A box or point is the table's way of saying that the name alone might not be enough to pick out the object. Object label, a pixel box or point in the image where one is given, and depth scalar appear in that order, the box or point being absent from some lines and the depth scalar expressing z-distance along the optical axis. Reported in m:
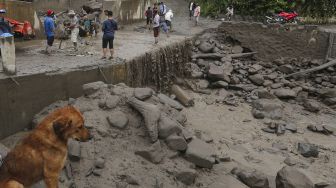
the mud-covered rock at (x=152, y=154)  9.80
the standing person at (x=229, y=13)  25.33
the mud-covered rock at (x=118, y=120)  10.17
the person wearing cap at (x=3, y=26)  12.38
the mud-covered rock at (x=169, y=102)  12.78
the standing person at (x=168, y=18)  22.39
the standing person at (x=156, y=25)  17.45
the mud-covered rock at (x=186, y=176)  9.78
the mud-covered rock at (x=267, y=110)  16.89
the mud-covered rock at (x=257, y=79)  19.52
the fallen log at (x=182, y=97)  16.42
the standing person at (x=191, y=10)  25.85
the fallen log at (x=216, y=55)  20.59
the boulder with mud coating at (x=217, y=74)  18.89
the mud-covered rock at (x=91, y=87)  11.09
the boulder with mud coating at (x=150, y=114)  9.98
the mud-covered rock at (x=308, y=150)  14.09
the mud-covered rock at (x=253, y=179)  10.58
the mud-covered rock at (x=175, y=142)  10.21
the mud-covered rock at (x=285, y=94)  18.61
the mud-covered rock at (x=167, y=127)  10.22
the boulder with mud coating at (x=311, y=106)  17.94
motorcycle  22.72
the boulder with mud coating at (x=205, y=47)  21.00
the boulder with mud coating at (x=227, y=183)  10.18
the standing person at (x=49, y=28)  13.78
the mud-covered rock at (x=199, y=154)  10.38
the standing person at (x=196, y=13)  24.40
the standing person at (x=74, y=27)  14.56
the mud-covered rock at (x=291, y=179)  10.03
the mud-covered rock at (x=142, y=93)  10.99
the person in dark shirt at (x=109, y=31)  13.34
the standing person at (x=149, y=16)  22.28
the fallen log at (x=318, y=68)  20.25
